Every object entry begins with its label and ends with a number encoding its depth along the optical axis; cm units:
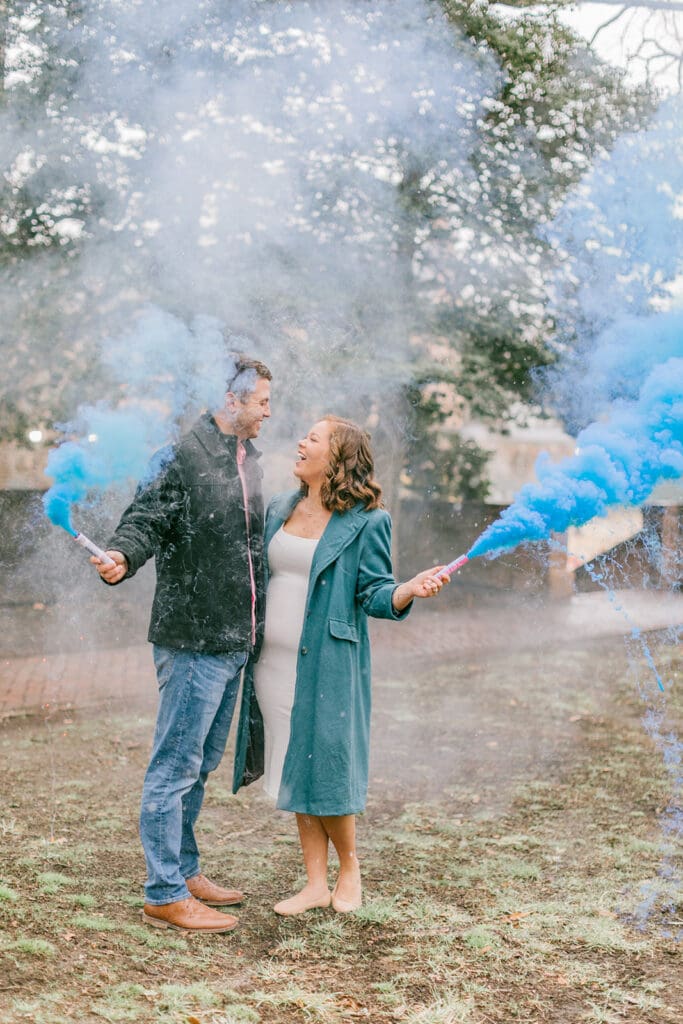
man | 269
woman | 286
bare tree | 449
